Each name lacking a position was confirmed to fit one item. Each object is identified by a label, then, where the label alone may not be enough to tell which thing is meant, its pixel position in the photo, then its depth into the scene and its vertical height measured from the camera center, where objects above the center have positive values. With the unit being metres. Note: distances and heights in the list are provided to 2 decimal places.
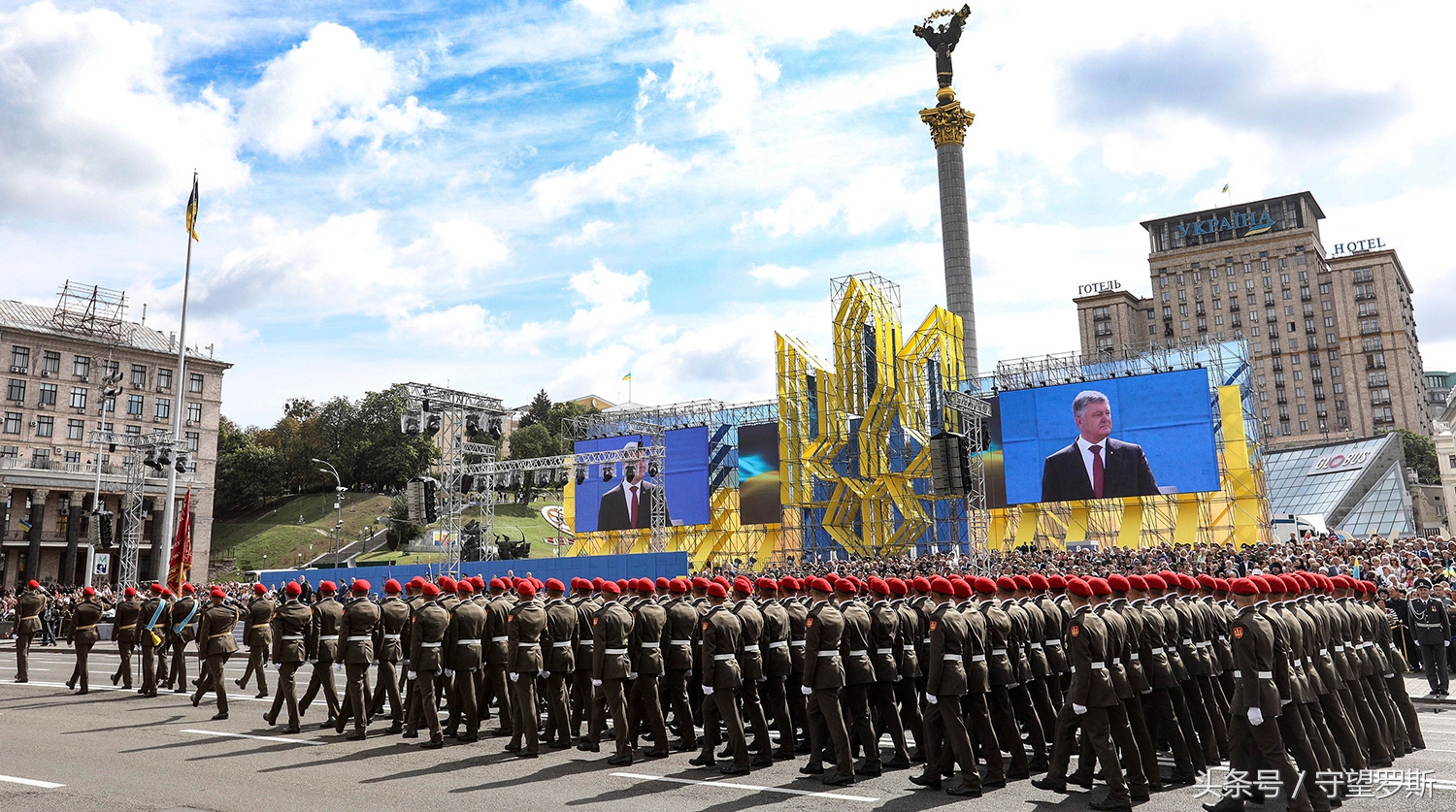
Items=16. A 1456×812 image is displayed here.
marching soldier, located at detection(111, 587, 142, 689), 16.77 -0.91
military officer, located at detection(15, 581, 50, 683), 18.12 -0.89
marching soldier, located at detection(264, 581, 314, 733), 12.12 -0.94
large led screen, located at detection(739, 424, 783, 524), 48.91 +3.99
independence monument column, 54.09 +21.11
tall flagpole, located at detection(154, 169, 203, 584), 29.05 +4.56
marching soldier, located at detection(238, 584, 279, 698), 14.33 -0.81
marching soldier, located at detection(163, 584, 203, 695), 16.42 -0.86
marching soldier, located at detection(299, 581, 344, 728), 12.30 -0.98
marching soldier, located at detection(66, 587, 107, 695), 16.53 -0.93
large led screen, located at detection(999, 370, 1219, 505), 38.97 +4.34
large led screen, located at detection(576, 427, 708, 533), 49.66 +3.38
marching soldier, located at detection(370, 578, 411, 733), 12.28 -0.97
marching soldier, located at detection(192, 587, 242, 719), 13.98 -0.89
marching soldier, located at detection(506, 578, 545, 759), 10.51 -1.10
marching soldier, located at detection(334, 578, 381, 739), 11.76 -0.97
